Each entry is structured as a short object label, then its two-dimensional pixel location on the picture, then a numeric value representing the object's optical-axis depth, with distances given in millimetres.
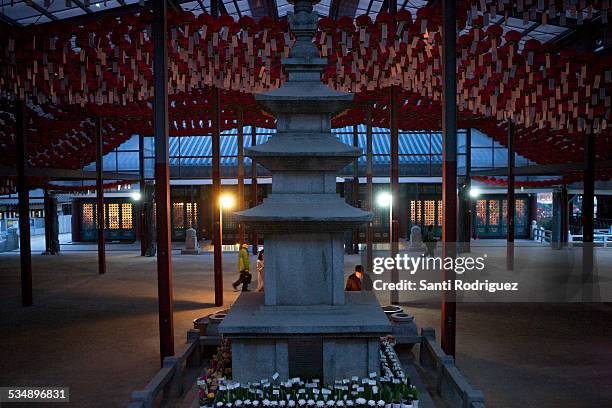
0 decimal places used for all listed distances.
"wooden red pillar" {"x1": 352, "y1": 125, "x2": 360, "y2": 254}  22734
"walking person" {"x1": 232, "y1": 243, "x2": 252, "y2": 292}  14938
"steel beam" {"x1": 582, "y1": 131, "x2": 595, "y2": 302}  14727
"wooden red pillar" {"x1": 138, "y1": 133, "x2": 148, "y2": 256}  24859
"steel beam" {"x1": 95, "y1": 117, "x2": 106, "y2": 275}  19453
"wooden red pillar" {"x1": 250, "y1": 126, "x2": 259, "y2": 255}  22594
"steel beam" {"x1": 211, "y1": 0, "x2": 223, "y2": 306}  13602
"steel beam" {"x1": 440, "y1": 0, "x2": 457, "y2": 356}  9047
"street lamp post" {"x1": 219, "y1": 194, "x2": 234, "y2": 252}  27103
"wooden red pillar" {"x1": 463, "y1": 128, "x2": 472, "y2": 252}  25453
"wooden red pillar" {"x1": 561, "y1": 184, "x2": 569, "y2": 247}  26969
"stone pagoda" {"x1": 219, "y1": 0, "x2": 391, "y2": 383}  6508
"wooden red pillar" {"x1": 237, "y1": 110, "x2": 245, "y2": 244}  18273
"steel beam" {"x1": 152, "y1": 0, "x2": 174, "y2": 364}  9039
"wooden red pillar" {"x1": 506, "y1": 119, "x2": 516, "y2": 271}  19203
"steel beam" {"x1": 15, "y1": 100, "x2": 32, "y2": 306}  14602
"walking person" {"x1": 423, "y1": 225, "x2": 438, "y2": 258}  22238
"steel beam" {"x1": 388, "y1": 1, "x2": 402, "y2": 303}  13956
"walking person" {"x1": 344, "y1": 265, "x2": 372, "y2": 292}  10328
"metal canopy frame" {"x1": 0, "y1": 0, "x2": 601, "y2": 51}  14227
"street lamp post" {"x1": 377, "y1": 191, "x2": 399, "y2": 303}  29250
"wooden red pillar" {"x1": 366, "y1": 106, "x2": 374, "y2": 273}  18547
